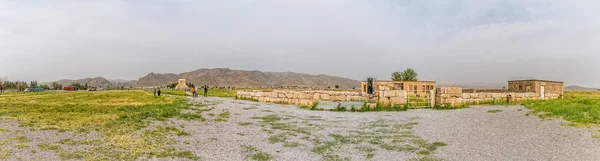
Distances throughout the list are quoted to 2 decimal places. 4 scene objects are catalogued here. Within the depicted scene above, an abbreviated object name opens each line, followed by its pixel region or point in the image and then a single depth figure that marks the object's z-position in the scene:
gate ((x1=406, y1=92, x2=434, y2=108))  21.92
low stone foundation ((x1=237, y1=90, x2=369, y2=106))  24.45
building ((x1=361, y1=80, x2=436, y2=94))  46.78
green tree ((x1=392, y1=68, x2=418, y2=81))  73.69
